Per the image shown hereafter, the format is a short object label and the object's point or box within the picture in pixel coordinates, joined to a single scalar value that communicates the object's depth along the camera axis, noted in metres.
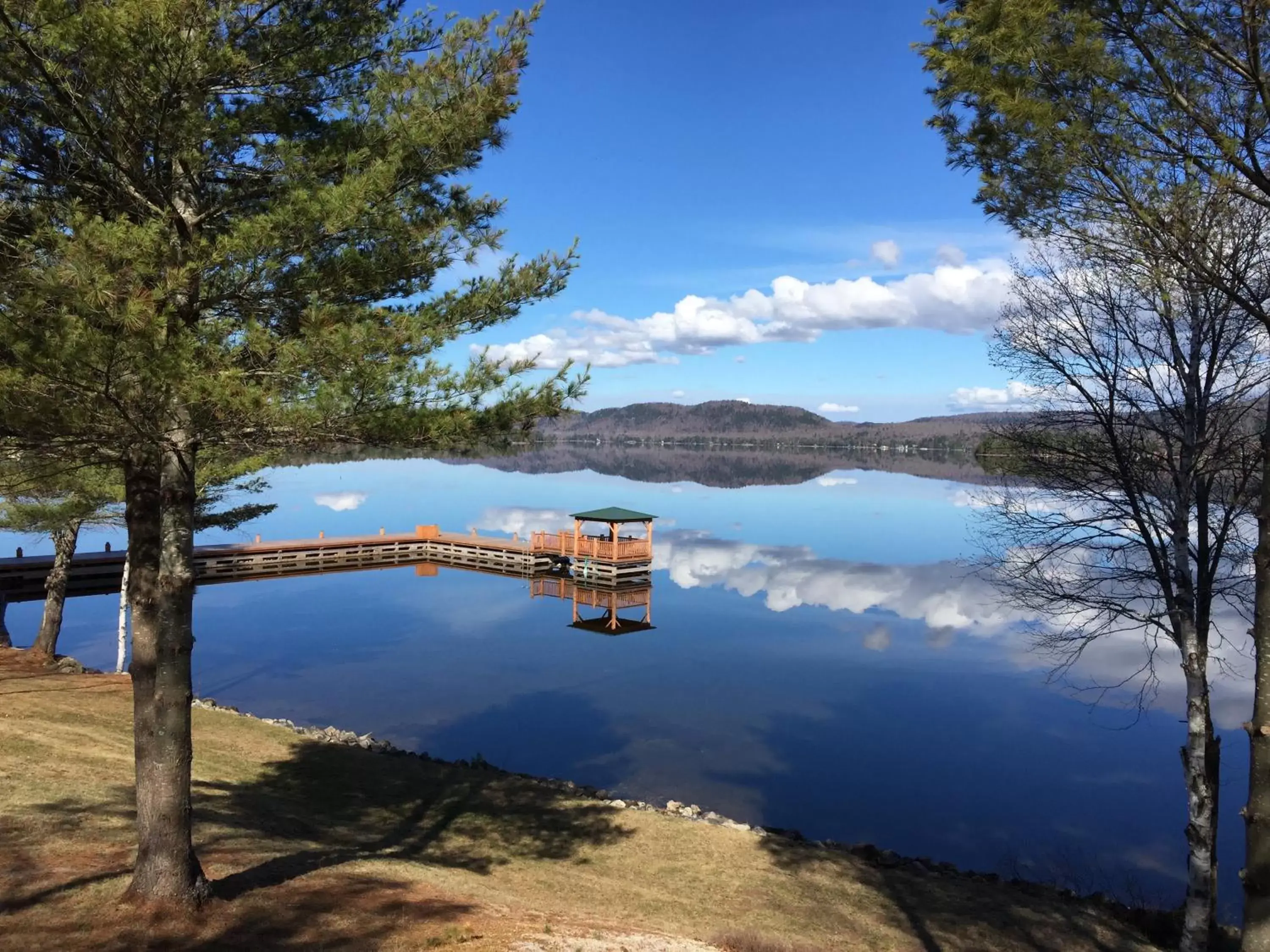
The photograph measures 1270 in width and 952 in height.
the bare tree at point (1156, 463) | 9.13
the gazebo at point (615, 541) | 39.91
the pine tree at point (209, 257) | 5.54
